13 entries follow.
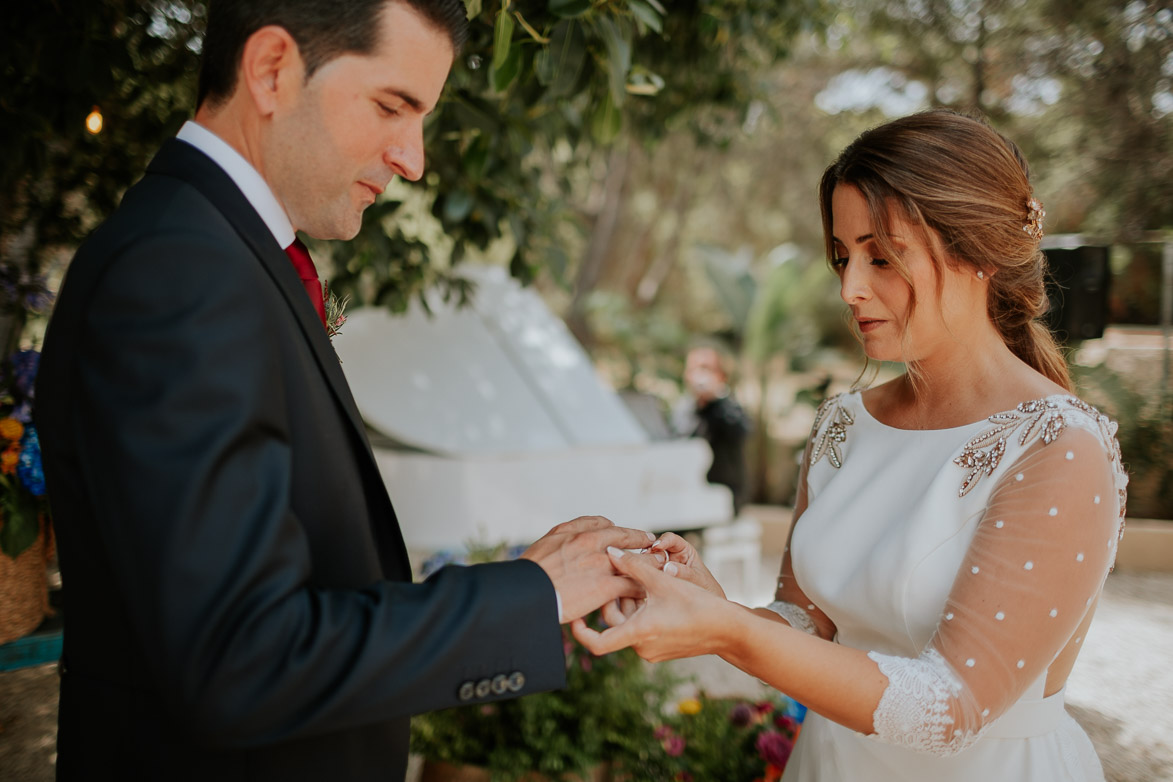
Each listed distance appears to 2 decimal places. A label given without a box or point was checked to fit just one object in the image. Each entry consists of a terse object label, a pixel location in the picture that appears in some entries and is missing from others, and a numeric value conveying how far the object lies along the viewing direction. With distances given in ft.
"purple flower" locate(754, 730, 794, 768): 8.12
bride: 4.78
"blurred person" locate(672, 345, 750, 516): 25.63
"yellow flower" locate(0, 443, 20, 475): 7.27
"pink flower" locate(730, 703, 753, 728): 8.75
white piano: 17.22
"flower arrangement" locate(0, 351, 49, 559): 7.13
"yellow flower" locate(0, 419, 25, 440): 7.33
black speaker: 18.22
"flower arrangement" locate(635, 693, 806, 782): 8.44
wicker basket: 7.34
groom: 3.19
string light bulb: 9.85
